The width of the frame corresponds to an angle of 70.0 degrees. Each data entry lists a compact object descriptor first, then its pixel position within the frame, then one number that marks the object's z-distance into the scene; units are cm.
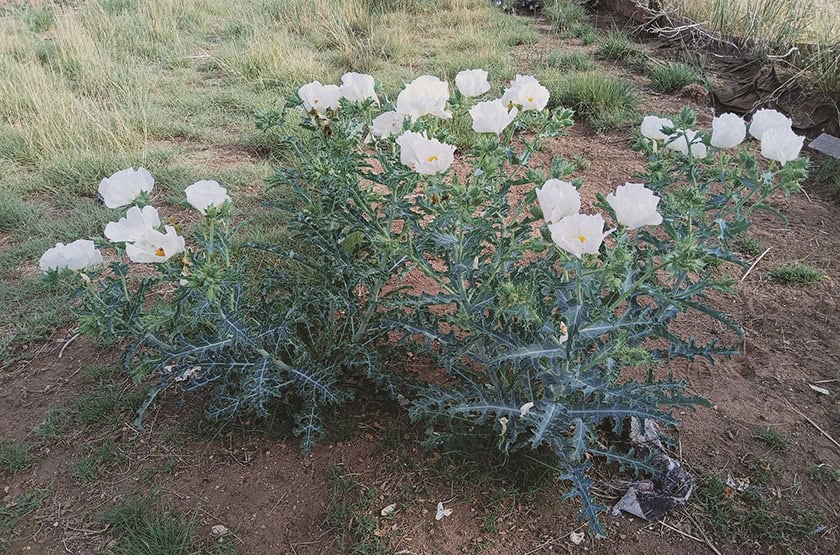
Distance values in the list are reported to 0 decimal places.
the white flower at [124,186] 176
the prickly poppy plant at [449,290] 156
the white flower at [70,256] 166
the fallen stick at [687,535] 185
